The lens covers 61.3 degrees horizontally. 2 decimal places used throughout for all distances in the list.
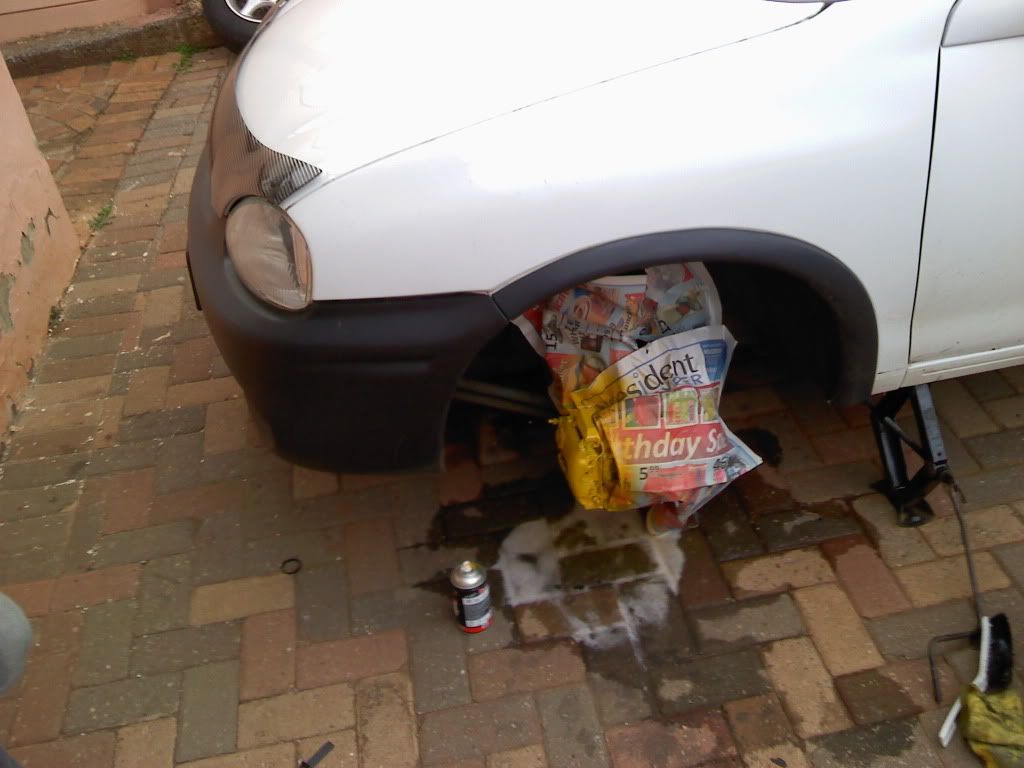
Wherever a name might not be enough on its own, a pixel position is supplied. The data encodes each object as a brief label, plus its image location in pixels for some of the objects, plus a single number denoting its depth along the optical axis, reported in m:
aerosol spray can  2.13
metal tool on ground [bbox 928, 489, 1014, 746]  1.98
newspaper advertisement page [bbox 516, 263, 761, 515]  2.13
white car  1.74
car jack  2.32
